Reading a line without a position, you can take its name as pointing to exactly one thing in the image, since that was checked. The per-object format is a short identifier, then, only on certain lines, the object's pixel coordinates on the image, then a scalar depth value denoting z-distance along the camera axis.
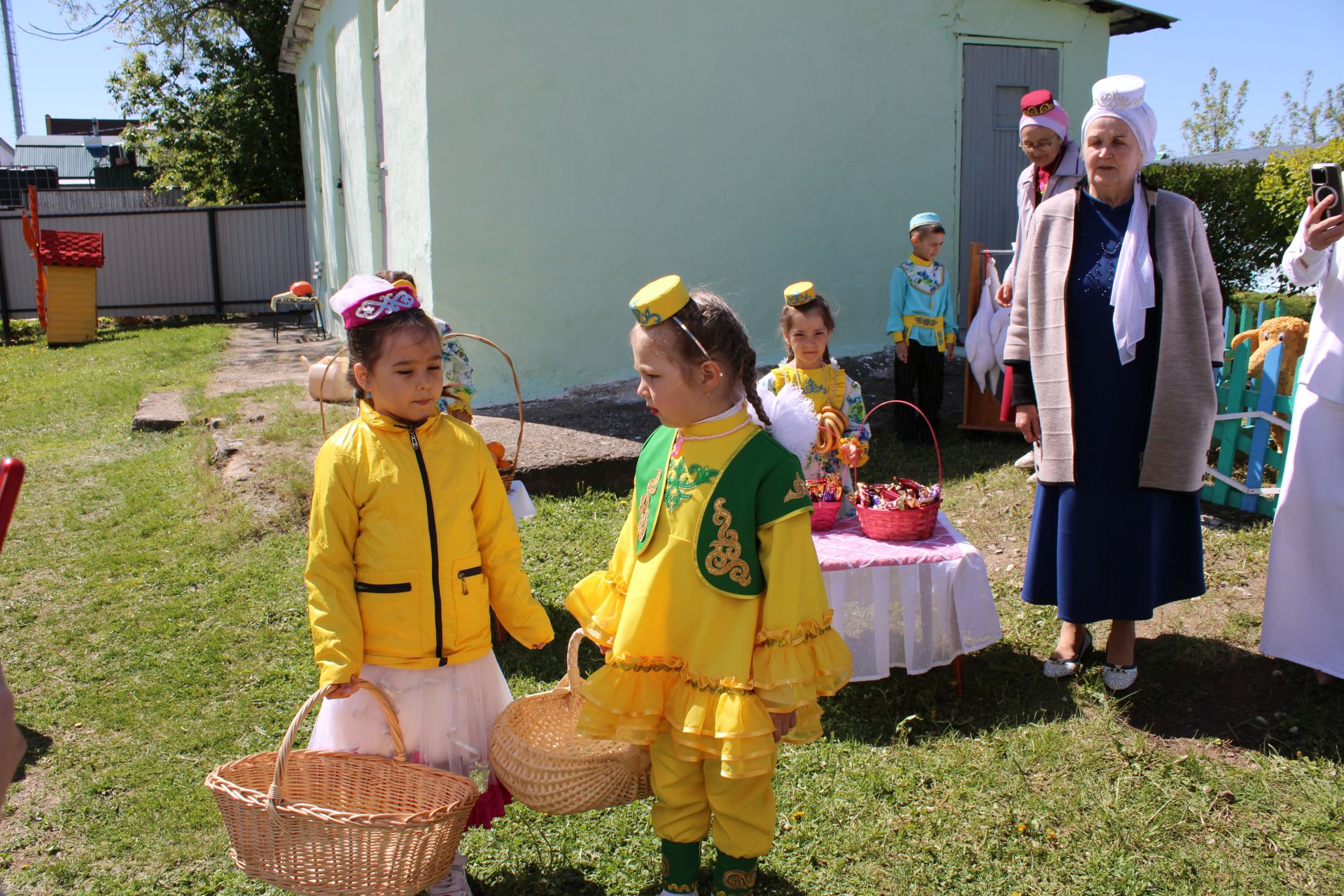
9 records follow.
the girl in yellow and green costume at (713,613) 2.44
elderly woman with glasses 4.80
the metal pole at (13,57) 38.03
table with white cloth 3.81
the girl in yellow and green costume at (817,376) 4.35
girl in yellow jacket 2.67
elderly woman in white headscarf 3.44
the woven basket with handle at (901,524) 3.92
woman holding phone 3.54
